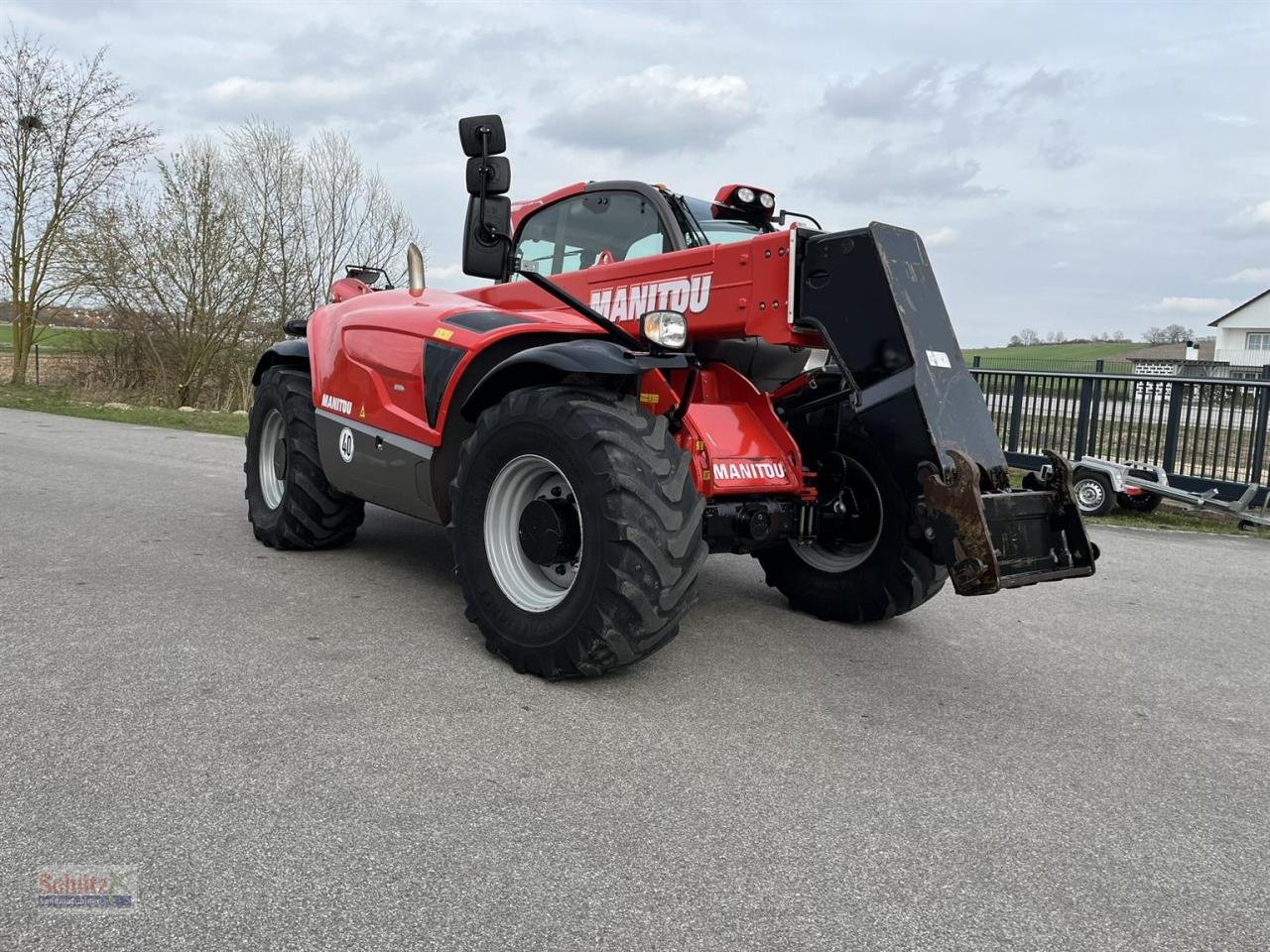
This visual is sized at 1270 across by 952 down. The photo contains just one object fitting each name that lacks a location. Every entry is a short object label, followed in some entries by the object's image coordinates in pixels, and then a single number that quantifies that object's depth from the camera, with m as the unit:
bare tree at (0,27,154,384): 23.20
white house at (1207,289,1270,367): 67.38
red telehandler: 3.79
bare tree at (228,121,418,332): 22.33
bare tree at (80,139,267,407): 21.72
